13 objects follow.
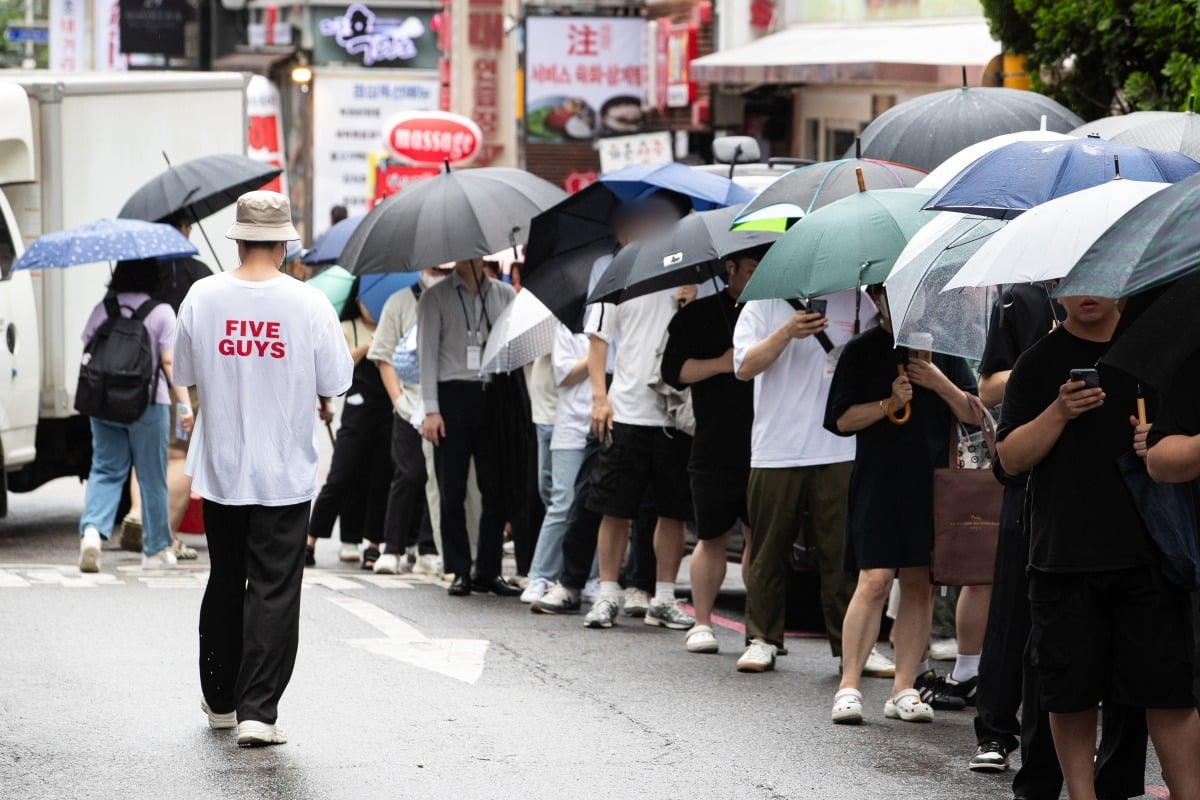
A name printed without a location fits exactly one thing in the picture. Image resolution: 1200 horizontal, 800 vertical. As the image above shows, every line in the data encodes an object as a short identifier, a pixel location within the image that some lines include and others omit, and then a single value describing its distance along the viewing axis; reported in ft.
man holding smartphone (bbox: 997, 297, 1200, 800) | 36.70
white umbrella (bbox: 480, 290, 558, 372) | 68.49
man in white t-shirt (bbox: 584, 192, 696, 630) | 63.57
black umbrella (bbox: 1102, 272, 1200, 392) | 34.14
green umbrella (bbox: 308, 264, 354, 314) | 81.87
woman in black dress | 49.34
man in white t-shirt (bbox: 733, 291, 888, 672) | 55.36
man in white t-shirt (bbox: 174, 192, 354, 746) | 45.88
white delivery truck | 80.74
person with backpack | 72.28
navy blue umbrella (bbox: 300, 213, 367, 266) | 83.15
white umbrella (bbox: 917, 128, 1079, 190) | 49.55
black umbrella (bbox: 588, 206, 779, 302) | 57.57
